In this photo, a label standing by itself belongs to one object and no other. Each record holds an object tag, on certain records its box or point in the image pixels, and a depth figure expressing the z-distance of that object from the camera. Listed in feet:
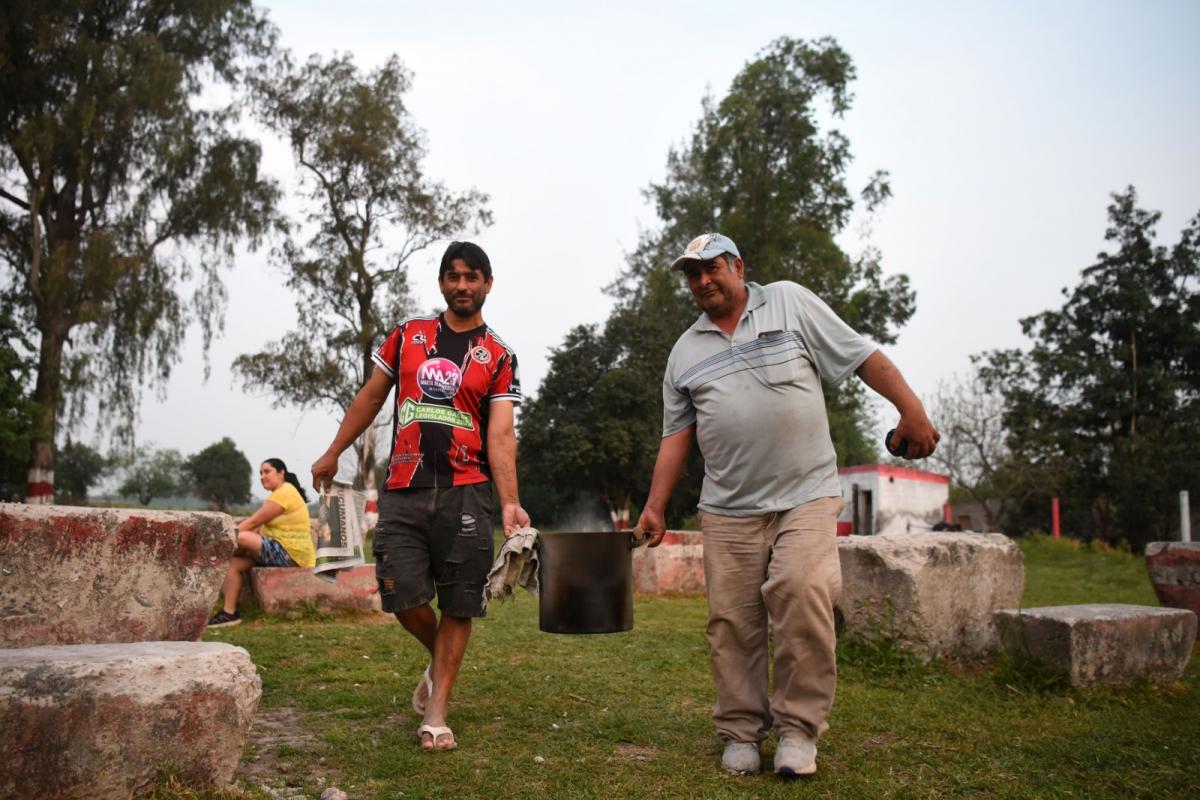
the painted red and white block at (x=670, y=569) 37.19
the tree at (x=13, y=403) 66.69
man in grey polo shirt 11.87
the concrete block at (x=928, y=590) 19.12
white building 108.78
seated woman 26.07
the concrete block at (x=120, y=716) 8.47
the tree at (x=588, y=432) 120.98
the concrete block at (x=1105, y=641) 17.35
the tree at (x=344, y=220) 86.38
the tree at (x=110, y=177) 68.90
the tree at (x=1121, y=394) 101.60
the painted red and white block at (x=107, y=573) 13.15
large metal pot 13.15
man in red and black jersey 12.70
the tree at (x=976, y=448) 113.80
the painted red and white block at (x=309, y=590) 25.99
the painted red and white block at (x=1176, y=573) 25.85
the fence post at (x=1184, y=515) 45.52
